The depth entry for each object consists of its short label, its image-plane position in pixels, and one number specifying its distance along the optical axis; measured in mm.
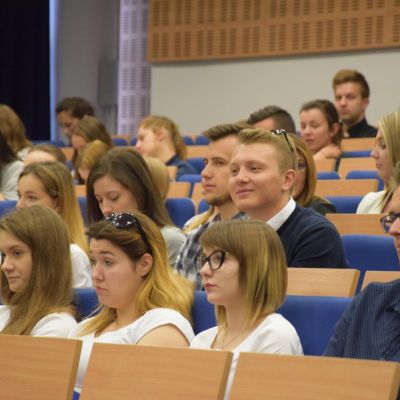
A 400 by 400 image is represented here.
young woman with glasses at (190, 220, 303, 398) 3870
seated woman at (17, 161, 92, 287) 5916
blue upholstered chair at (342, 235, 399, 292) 5155
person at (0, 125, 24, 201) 8316
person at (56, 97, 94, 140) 11513
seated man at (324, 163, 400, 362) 3511
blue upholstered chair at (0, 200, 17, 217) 7147
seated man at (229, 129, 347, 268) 4734
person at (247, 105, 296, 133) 7199
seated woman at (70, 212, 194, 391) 4335
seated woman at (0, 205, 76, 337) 4717
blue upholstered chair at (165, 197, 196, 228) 6783
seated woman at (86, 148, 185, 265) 5543
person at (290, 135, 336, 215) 5660
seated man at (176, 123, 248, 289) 5221
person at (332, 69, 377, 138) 9462
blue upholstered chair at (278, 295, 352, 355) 3904
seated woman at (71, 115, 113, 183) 9216
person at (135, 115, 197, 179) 9023
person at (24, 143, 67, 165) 7495
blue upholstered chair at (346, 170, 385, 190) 7866
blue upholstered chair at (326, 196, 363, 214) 6737
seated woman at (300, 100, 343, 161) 8430
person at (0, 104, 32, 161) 8852
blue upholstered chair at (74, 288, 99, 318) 4811
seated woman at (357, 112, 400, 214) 5435
